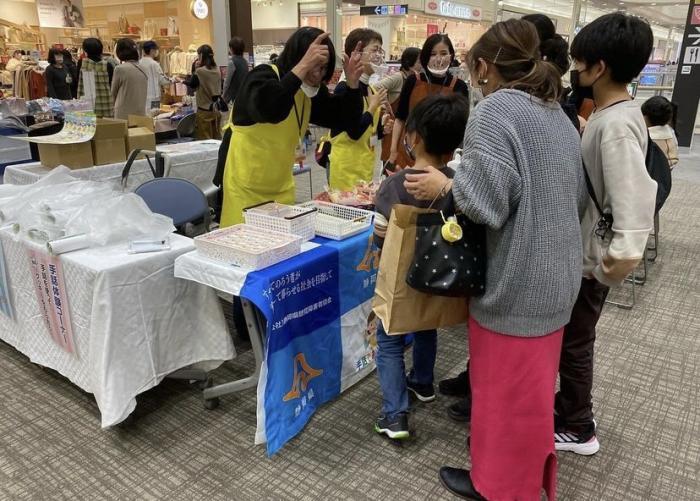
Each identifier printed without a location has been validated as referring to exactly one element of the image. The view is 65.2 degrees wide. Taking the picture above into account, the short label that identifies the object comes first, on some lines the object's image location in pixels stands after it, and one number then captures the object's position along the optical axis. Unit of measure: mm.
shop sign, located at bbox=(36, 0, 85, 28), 9484
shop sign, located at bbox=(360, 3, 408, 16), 11891
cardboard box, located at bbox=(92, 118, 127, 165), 3141
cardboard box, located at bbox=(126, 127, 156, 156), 3357
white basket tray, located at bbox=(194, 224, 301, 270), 1736
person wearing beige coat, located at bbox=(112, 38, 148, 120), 5273
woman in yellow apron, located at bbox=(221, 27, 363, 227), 1983
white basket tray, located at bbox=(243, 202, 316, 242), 1944
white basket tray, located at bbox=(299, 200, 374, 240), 2059
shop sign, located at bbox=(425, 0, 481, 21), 13852
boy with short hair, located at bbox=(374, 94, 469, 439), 1619
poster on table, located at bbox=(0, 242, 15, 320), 2246
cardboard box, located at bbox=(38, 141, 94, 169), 3043
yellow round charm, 1356
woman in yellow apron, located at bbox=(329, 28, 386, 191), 2779
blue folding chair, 2631
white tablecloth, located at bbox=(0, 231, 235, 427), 1823
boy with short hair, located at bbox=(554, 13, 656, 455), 1426
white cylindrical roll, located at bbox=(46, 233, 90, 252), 1902
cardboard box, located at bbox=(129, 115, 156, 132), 3635
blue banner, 1765
